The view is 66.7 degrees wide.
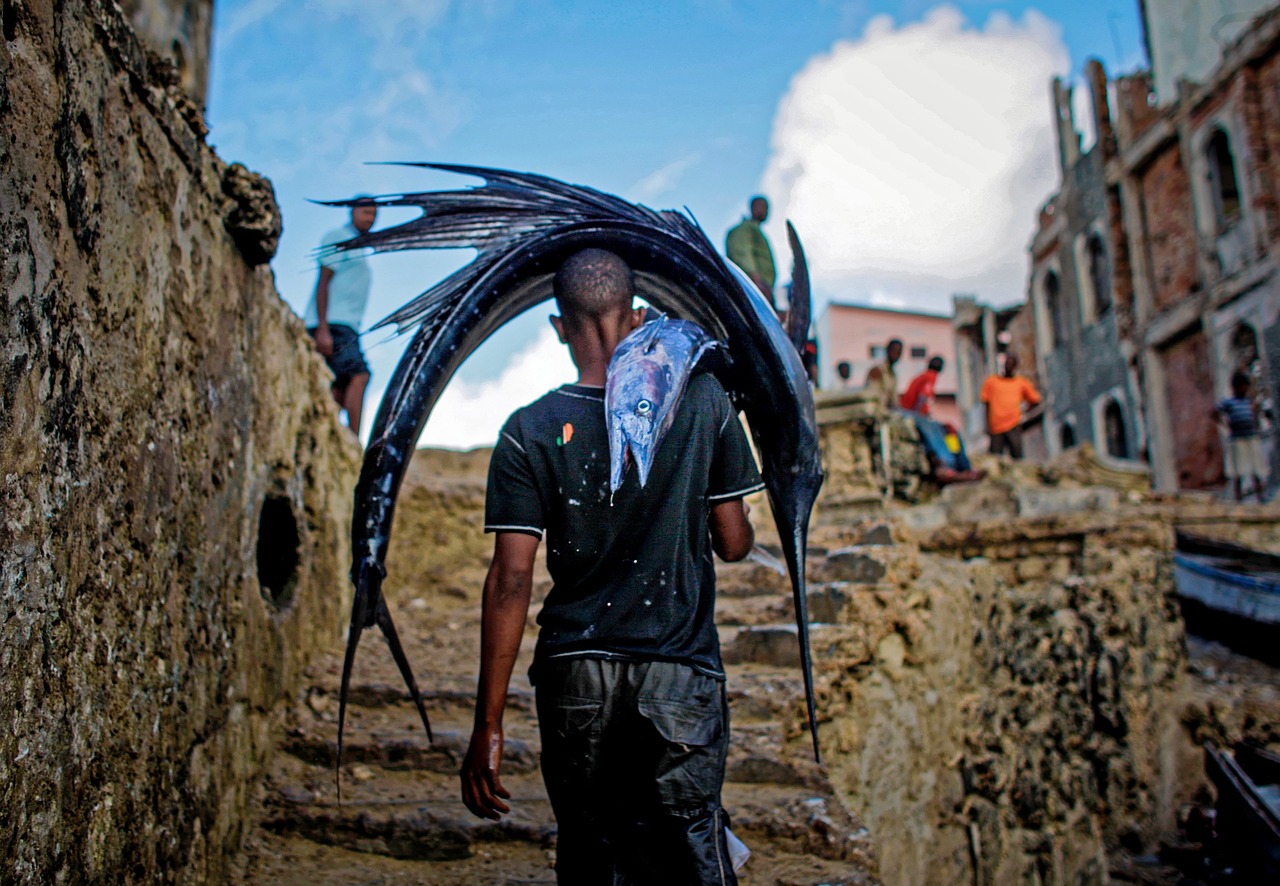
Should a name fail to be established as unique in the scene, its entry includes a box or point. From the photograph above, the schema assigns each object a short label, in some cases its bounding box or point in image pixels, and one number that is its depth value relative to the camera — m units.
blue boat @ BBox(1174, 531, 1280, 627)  9.09
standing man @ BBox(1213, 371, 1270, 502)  14.63
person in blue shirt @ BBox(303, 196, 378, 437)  5.22
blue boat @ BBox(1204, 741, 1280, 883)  5.46
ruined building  15.71
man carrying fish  1.98
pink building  39.84
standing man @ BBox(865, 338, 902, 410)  10.19
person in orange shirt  12.65
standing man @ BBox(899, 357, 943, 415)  10.20
